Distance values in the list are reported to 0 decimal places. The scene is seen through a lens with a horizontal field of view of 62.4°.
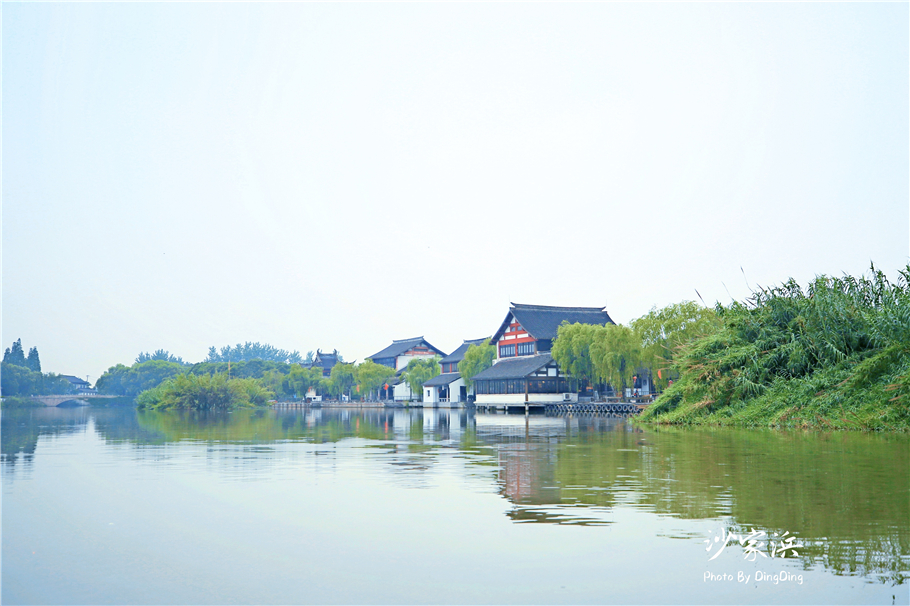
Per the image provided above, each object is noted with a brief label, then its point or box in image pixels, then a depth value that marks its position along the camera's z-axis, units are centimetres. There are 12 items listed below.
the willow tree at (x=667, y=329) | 4144
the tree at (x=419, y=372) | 7425
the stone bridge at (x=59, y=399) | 8331
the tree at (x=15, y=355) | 10025
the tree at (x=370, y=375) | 8012
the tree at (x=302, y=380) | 9138
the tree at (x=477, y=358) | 6500
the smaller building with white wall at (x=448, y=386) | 6881
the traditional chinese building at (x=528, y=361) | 5338
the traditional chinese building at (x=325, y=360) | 10614
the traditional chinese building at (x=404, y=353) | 8812
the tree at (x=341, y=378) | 8569
